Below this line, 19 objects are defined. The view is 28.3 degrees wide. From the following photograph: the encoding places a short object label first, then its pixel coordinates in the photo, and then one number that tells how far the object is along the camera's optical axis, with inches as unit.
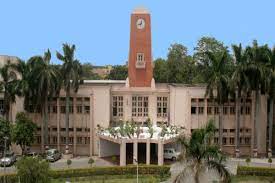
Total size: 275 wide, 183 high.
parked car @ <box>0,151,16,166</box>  1851.6
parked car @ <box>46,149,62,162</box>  1943.9
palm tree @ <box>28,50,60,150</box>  1988.2
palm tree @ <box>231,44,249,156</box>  1974.7
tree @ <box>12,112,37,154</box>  1962.4
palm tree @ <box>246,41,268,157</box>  1977.1
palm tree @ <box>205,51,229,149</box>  1987.0
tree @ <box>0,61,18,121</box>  2005.4
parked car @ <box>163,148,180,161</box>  1971.0
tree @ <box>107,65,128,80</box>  3880.4
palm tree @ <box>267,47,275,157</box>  1974.7
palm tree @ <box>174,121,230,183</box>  1088.2
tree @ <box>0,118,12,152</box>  1931.5
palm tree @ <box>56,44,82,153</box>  2033.7
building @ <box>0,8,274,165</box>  2111.2
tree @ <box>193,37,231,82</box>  3007.1
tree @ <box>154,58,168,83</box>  3144.7
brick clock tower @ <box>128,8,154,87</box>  2146.9
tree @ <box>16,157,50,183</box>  1374.3
